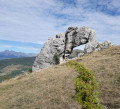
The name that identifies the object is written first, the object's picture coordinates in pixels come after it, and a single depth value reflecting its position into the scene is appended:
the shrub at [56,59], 41.53
